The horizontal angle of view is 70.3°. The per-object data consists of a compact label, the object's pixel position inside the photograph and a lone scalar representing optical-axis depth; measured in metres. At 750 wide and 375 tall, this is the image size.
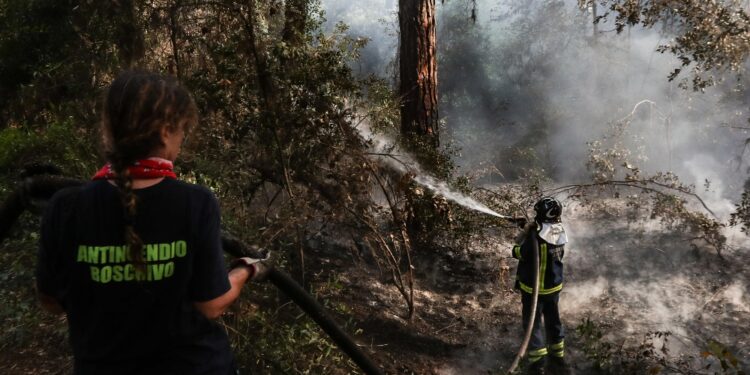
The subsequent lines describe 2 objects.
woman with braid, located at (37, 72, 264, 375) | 1.36
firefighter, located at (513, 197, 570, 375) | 5.15
